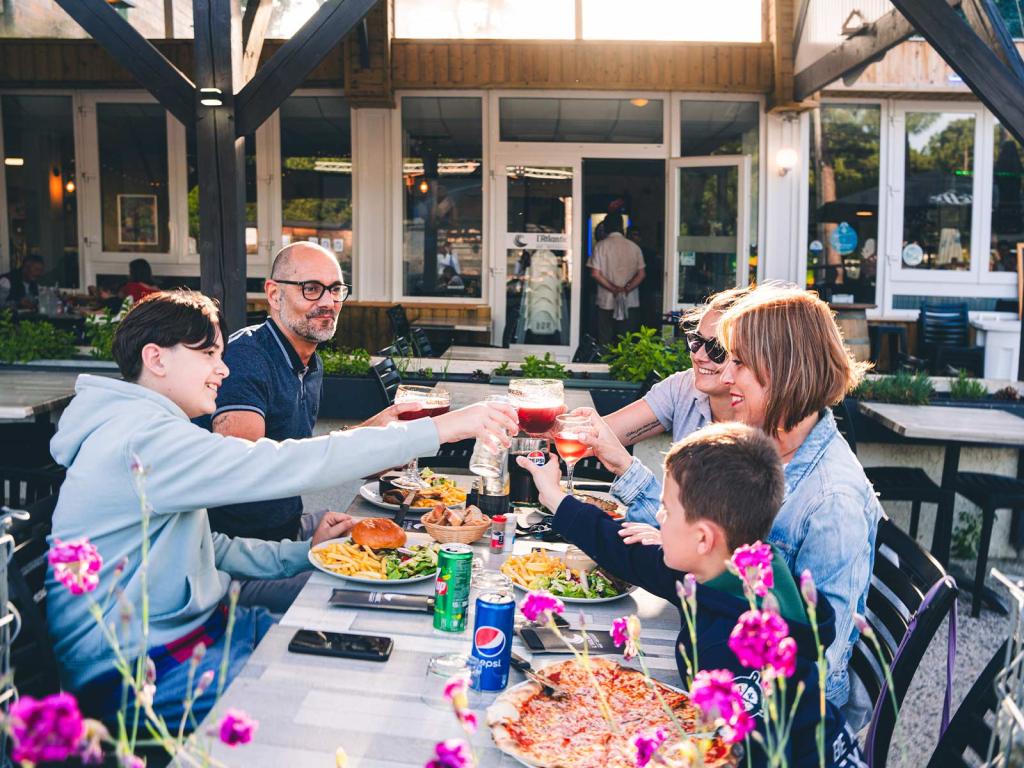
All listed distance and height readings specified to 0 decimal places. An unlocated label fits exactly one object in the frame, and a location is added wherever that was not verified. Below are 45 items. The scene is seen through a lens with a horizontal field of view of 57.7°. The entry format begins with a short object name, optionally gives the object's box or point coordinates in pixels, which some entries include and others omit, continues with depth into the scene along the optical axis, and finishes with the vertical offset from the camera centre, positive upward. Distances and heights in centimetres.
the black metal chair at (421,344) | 675 -34
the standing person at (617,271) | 952 +27
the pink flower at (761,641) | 91 -34
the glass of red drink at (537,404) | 213 -24
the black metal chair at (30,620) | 171 -61
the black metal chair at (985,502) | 407 -90
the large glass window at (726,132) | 904 +162
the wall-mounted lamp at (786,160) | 885 +131
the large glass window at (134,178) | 957 +122
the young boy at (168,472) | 185 -35
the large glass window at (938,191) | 930 +108
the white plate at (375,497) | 269 -59
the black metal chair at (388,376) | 410 -36
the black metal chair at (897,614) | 160 -61
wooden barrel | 725 -25
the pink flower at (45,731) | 65 -31
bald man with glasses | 272 -25
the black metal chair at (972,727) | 157 -73
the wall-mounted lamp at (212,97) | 433 +93
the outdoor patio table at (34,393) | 397 -45
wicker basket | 227 -58
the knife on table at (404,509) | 257 -59
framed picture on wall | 957 +79
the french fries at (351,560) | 204 -59
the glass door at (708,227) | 890 +69
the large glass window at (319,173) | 937 +125
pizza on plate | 131 -64
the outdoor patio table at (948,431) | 416 -60
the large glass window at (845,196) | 924 +102
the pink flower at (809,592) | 94 -30
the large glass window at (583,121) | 913 +175
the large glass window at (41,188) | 973 +113
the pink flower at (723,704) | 86 -38
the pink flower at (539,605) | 122 -41
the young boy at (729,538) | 149 -40
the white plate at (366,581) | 200 -61
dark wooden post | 432 +63
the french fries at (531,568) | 205 -61
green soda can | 174 -55
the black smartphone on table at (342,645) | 164 -62
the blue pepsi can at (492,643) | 150 -56
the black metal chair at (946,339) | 841 -38
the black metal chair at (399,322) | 807 -21
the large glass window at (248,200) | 948 +100
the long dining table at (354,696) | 133 -64
